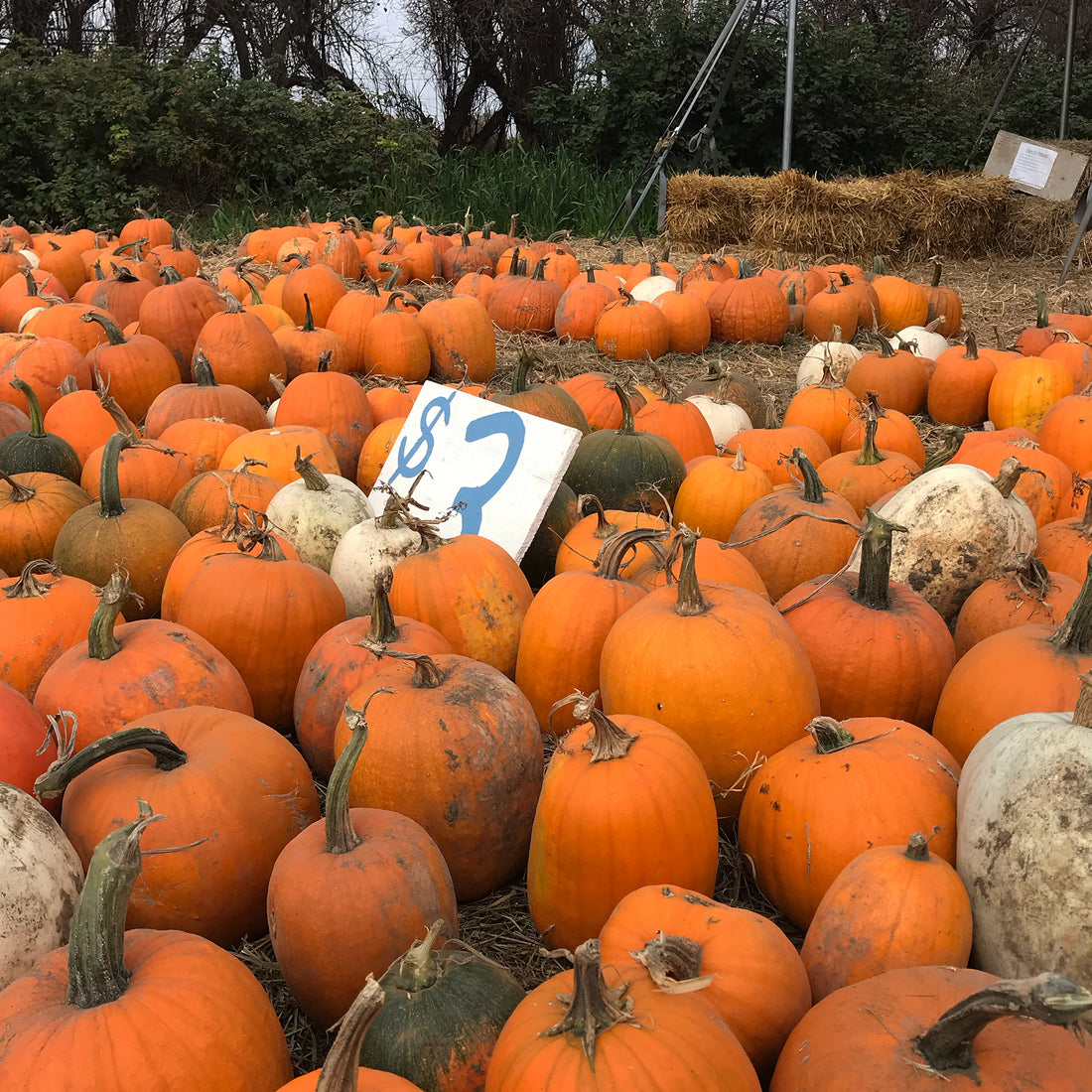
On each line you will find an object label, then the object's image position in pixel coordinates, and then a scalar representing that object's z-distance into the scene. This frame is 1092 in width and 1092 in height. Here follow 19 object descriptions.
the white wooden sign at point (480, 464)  3.08
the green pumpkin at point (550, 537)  3.21
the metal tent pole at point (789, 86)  8.02
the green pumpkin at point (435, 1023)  1.40
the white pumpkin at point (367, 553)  2.88
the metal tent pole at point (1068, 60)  10.77
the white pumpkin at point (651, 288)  6.81
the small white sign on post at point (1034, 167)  11.62
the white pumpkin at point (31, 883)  1.59
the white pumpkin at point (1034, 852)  1.53
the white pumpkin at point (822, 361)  5.30
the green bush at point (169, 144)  11.18
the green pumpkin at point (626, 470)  3.43
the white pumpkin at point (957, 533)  2.68
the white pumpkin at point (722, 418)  4.37
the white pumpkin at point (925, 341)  5.71
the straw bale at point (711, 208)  9.91
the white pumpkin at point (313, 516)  3.15
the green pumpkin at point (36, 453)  3.66
